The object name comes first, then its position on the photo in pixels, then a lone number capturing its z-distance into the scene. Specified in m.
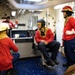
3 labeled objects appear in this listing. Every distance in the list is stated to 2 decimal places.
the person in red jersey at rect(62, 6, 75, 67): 1.61
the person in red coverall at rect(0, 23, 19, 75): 1.18
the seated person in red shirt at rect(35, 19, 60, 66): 1.73
